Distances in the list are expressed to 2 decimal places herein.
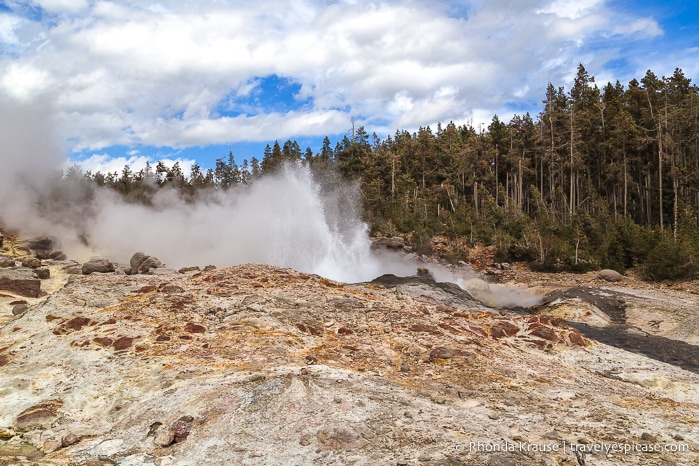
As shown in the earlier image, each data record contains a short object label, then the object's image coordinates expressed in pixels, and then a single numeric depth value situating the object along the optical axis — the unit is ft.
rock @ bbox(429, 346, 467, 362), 24.75
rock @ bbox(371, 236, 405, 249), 100.30
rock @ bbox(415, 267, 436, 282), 58.96
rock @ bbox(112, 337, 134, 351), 24.66
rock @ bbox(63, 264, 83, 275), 58.90
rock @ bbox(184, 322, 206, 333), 27.30
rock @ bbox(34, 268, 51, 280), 53.86
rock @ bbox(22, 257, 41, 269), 58.57
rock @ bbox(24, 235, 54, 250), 72.95
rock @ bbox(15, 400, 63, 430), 18.28
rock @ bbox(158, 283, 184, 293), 34.99
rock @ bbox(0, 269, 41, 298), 43.16
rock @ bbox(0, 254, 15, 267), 56.22
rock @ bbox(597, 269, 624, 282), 69.10
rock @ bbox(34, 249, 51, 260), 69.87
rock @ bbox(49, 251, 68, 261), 70.74
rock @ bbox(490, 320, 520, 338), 30.96
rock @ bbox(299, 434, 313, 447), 15.59
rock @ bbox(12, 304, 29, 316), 35.36
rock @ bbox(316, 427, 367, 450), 15.29
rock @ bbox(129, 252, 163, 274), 57.00
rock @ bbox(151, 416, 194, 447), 16.25
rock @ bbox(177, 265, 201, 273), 51.97
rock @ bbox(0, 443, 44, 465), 16.16
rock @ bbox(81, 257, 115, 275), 56.67
